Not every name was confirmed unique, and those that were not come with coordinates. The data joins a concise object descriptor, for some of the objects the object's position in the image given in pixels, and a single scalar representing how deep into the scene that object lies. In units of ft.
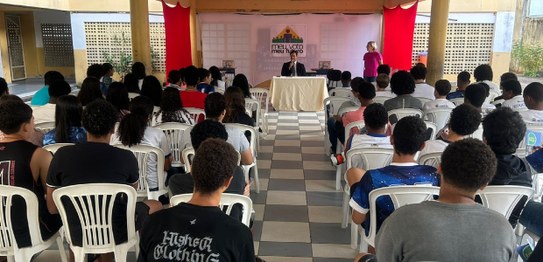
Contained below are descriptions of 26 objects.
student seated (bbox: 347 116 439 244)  7.25
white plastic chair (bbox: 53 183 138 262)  7.27
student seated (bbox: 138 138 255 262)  4.87
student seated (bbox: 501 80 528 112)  14.27
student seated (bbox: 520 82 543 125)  12.25
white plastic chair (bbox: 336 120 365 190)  12.95
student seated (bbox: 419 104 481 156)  9.11
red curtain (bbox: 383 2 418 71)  30.04
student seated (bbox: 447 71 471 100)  17.56
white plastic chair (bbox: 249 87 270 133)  22.30
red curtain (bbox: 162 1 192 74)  27.50
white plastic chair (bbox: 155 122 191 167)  12.31
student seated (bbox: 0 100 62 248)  7.72
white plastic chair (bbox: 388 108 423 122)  13.94
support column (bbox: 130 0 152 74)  22.17
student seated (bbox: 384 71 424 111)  14.73
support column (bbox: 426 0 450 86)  22.54
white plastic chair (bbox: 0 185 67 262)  7.30
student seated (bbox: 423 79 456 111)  14.58
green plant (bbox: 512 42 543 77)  35.45
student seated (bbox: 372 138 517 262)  4.68
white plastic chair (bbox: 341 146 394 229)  10.05
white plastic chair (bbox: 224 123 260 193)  11.72
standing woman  29.14
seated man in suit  29.53
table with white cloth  28.50
